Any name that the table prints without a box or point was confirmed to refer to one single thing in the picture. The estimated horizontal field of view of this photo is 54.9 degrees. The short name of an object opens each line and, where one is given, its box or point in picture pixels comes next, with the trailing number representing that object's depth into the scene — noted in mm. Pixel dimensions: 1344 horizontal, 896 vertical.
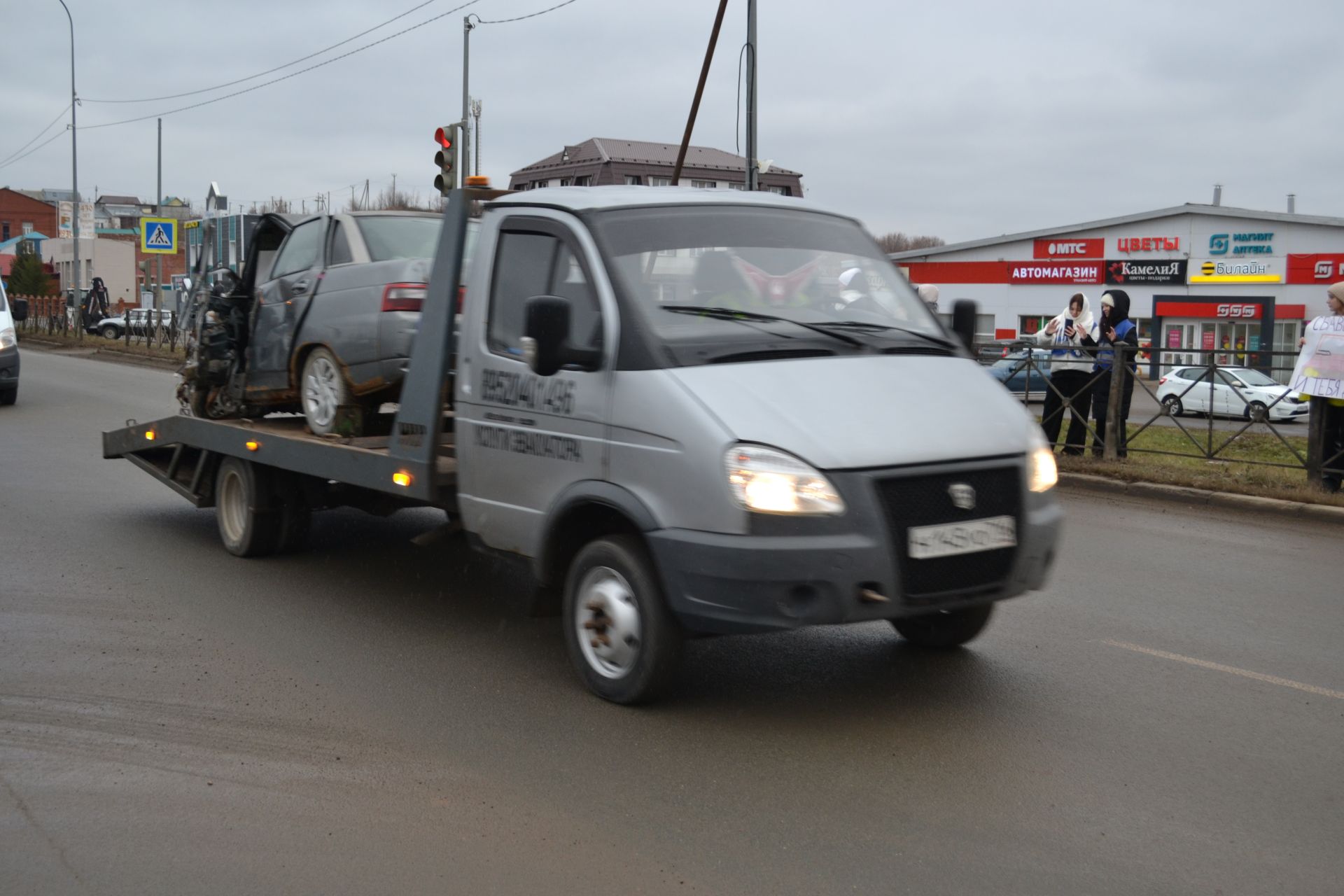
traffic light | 14438
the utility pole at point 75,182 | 39625
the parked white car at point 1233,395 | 11836
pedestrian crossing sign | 30484
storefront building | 46094
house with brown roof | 50750
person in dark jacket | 12883
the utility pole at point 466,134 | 20098
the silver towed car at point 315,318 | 7246
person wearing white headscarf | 13203
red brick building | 125500
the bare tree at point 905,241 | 87688
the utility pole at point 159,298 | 34816
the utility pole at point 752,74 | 19172
